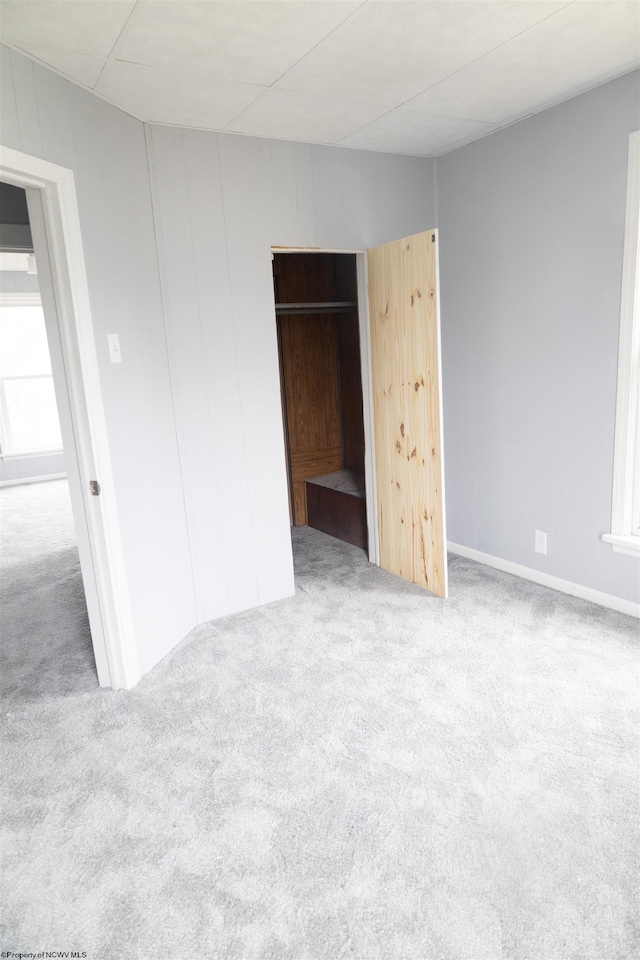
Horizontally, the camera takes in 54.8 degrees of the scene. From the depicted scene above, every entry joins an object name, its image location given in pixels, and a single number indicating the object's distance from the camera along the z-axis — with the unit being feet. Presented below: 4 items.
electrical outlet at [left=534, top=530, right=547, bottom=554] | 11.10
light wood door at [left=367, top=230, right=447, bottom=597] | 10.31
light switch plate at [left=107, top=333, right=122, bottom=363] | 8.39
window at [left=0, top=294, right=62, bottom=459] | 23.40
